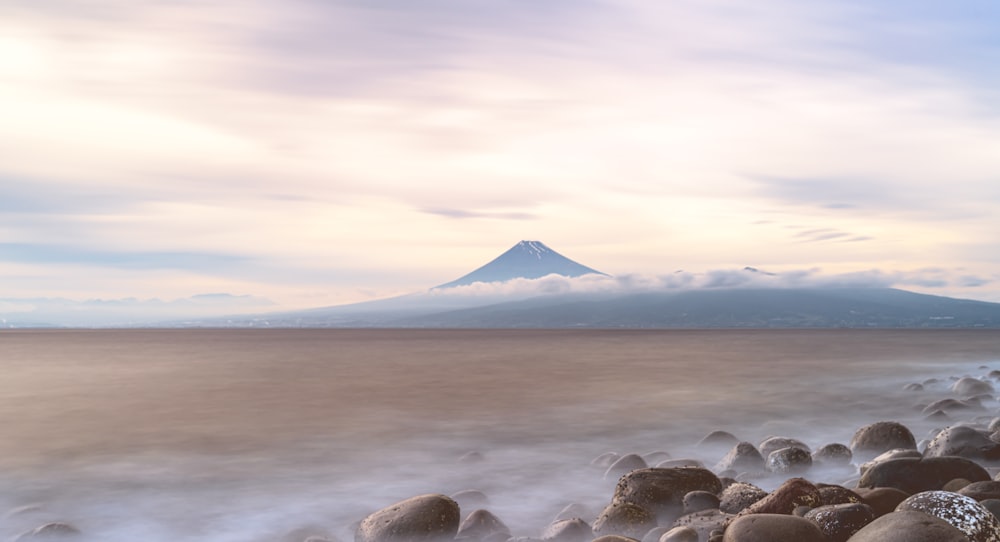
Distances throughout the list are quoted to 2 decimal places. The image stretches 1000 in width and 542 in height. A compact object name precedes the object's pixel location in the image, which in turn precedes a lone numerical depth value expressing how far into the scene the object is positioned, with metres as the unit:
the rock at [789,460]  13.08
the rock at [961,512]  6.82
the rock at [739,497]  9.25
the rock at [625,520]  9.27
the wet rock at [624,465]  13.53
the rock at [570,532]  9.21
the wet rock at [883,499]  8.50
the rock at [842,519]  7.46
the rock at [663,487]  9.87
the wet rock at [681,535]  7.88
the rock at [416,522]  9.13
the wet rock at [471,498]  12.11
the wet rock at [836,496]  8.50
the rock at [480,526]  9.52
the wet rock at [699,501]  9.70
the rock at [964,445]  13.06
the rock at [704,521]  8.23
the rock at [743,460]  13.13
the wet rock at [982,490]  8.36
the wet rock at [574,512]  11.17
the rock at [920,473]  9.92
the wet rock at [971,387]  28.09
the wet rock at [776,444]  14.33
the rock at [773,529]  7.04
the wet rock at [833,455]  14.02
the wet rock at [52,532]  10.34
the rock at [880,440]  14.40
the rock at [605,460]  15.56
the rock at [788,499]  8.23
